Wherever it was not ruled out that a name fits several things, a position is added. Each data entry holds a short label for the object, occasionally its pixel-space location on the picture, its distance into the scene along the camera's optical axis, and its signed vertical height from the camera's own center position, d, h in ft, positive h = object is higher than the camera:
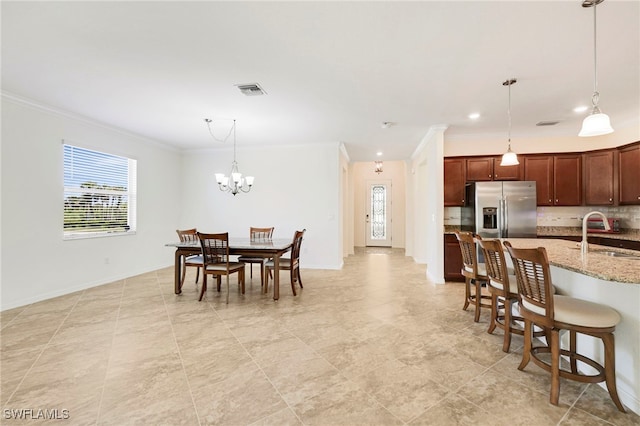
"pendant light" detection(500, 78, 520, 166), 10.53 +2.07
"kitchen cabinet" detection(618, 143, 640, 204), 13.83 +2.00
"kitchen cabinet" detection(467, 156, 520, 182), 16.71 +2.58
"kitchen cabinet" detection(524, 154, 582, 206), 16.29 +2.12
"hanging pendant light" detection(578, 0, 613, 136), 6.79 +2.17
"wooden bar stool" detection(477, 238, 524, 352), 8.26 -2.16
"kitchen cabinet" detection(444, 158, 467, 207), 17.17 +1.98
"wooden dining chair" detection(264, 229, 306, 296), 13.93 -2.47
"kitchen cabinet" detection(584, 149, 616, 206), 15.25 +1.96
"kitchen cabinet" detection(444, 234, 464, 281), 16.35 -2.58
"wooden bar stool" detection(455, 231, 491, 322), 10.35 -2.02
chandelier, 15.33 +2.14
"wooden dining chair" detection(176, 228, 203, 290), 14.02 -2.22
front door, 32.76 +0.01
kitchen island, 5.54 -1.93
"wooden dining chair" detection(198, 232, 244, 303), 12.62 -1.88
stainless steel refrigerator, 15.61 +0.27
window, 14.56 +1.17
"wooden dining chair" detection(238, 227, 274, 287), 14.67 -1.39
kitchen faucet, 7.62 -0.91
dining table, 12.85 -1.64
